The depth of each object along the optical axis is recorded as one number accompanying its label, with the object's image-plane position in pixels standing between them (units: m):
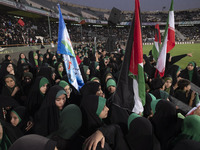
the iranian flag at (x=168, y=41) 3.63
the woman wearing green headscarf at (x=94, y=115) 1.74
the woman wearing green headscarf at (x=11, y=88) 3.67
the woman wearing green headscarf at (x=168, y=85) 3.65
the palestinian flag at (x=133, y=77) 2.04
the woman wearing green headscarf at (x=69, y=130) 1.72
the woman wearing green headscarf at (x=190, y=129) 1.57
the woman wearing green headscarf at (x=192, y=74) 4.54
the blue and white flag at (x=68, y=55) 3.57
